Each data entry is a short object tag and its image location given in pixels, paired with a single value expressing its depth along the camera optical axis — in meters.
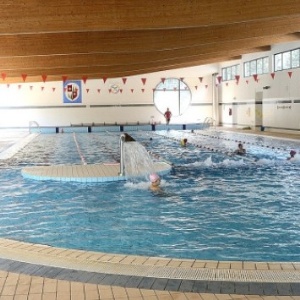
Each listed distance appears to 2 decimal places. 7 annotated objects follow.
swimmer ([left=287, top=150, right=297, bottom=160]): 11.55
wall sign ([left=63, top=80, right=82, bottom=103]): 29.88
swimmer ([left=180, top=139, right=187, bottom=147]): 15.80
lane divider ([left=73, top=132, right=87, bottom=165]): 12.24
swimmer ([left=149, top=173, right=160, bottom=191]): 7.77
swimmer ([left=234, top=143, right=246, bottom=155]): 12.76
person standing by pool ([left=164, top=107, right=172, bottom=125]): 29.47
